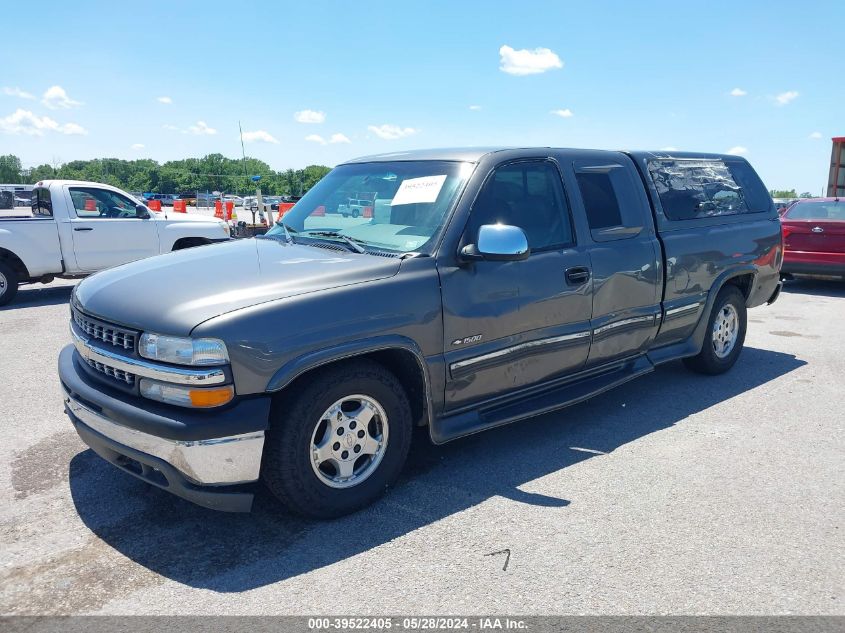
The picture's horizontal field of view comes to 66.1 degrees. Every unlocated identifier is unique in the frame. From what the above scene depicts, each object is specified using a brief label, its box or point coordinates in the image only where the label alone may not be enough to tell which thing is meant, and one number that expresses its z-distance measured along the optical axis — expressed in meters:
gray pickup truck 2.94
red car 10.35
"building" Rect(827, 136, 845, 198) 17.78
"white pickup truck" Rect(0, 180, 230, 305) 9.28
